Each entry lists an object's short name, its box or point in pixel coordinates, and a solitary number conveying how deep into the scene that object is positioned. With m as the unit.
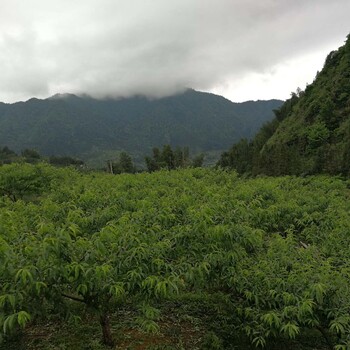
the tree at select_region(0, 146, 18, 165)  114.71
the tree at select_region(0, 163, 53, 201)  30.69
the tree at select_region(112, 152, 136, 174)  94.71
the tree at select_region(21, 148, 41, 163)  127.88
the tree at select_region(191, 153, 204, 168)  95.44
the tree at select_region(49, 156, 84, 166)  149.61
